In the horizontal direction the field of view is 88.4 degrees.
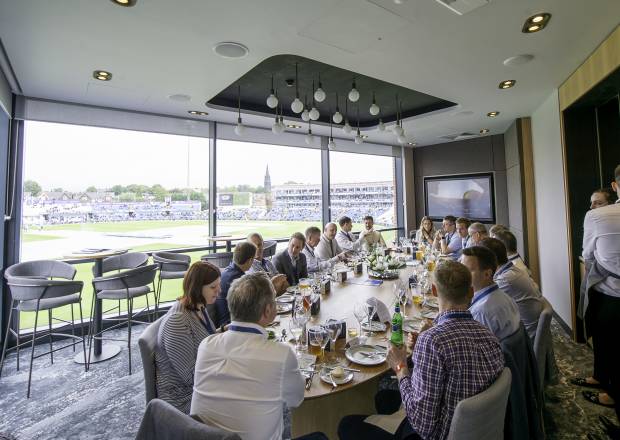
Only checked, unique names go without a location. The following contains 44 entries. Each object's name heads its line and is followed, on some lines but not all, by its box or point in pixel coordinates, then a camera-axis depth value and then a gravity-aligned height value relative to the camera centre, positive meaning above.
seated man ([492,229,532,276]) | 2.84 -0.16
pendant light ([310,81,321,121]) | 3.74 +1.40
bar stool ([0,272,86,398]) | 2.84 -0.50
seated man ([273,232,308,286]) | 3.68 -0.30
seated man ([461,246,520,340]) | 1.67 -0.39
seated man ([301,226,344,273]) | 4.17 -0.25
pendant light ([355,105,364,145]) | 4.63 +1.37
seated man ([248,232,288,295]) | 2.93 -0.34
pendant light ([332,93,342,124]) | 3.95 +1.43
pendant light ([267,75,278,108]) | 3.35 +1.40
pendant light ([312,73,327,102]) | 3.23 +1.41
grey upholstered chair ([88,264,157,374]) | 3.19 -0.49
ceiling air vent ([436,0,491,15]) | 2.07 +1.49
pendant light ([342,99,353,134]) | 4.33 +2.12
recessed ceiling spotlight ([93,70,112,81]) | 3.21 +1.67
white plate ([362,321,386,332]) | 2.01 -0.61
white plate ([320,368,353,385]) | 1.44 -0.67
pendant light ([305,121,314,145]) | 4.40 +1.30
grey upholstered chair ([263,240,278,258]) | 4.81 -0.22
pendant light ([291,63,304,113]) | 3.38 +1.35
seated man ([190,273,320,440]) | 1.15 -0.55
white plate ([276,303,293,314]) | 2.43 -0.58
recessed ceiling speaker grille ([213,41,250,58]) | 2.72 +1.62
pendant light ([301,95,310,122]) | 3.85 +1.44
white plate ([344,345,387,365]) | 1.62 -0.65
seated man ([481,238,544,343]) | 2.23 -0.46
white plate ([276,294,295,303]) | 2.66 -0.55
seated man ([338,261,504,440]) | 1.18 -0.52
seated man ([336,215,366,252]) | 5.50 -0.08
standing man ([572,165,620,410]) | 2.49 -0.57
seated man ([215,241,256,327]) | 2.52 -0.24
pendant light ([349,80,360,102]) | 3.35 +1.45
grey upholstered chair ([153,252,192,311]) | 4.19 -0.40
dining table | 1.46 -0.68
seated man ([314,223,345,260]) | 4.92 -0.19
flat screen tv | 7.19 +0.80
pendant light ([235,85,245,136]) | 3.92 +1.70
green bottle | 1.77 -0.56
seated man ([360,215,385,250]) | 5.84 -0.04
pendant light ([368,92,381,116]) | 4.04 +1.56
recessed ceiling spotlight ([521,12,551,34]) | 2.37 +1.59
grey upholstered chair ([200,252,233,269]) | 4.31 -0.32
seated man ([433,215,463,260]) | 4.99 -0.16
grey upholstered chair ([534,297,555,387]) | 1.90 -0.67
